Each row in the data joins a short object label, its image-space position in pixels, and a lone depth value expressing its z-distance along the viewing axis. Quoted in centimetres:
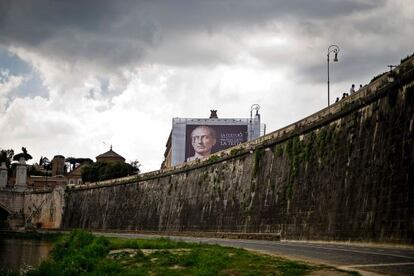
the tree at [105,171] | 11642
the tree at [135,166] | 12415
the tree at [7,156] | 14452
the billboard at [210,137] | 10892
